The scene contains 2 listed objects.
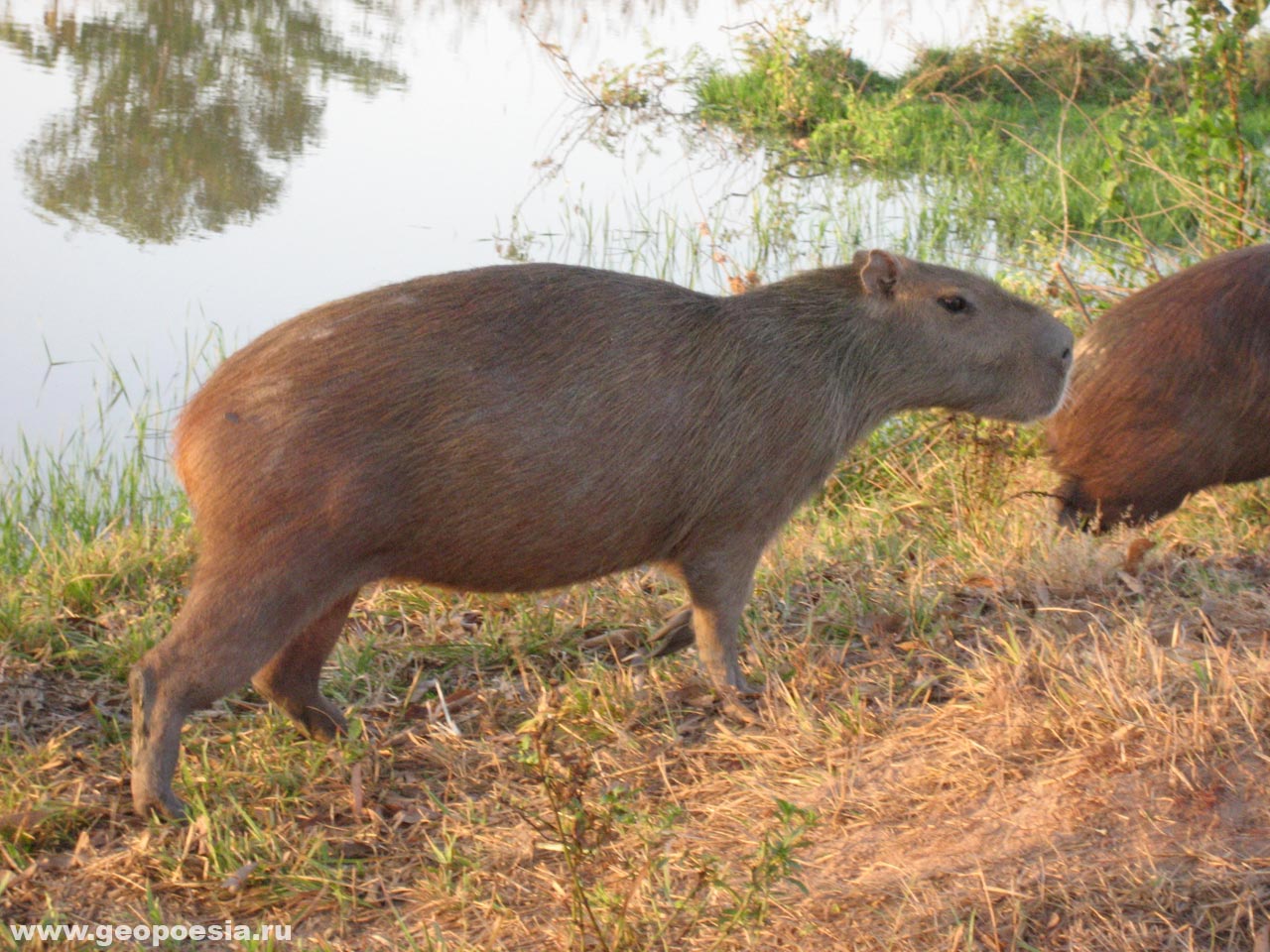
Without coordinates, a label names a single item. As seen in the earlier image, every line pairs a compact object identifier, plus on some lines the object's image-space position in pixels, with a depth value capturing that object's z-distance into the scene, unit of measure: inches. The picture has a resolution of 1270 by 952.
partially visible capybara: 202.2
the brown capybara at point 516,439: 127.3
